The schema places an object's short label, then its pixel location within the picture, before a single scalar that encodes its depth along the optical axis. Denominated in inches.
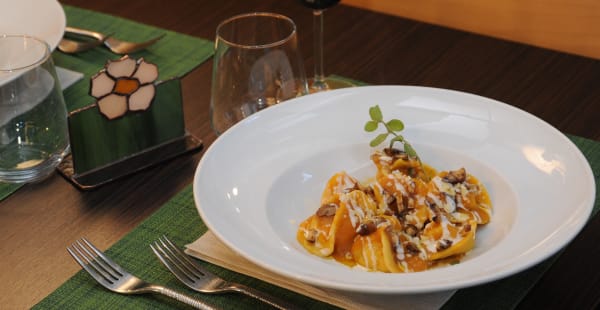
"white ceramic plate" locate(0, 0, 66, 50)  51.5
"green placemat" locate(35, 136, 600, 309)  39.1
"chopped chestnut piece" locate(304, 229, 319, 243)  39.8
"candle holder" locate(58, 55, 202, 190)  45.0
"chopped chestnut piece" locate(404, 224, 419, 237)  39.9
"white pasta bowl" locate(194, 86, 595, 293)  37.1
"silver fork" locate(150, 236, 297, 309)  38.9
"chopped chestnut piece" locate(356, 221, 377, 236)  39.1
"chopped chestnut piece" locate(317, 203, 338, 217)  39.9
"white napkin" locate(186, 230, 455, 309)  38.1
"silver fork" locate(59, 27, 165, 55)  54.2
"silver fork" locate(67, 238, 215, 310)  39.3
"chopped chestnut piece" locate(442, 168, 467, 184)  40.9
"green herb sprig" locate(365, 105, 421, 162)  42.8
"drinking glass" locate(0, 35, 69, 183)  45.0
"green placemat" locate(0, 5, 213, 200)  51.8
